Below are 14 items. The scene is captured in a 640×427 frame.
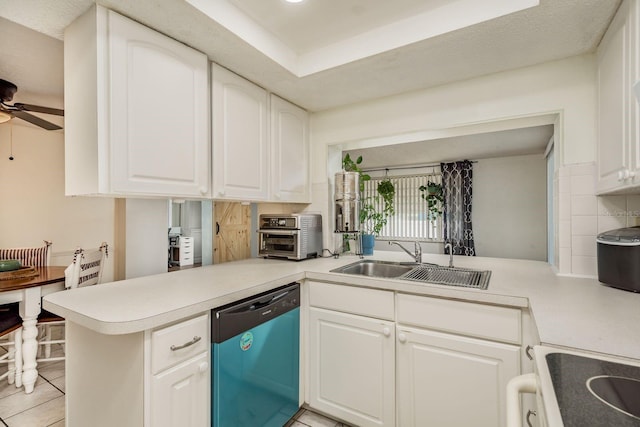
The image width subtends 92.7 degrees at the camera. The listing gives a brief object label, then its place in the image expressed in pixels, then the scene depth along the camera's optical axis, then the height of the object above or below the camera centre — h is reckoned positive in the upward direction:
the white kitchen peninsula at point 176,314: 0.99 -0.36
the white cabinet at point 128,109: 1.30 +0.50
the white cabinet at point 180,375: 1.09 -0.61
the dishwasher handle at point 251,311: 1.30 -0.46
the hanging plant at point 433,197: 5.79 +0.32
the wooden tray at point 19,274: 2.24 -0.43
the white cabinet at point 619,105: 1.14 +0.47
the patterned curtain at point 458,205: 5.59 +0.17
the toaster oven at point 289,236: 2.23 -0.16
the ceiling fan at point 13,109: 2.25 +0.82
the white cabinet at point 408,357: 1.35 -0.72
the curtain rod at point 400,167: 5.93 +0.95
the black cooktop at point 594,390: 0.53 -0.37
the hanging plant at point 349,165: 2.72 +0.45
